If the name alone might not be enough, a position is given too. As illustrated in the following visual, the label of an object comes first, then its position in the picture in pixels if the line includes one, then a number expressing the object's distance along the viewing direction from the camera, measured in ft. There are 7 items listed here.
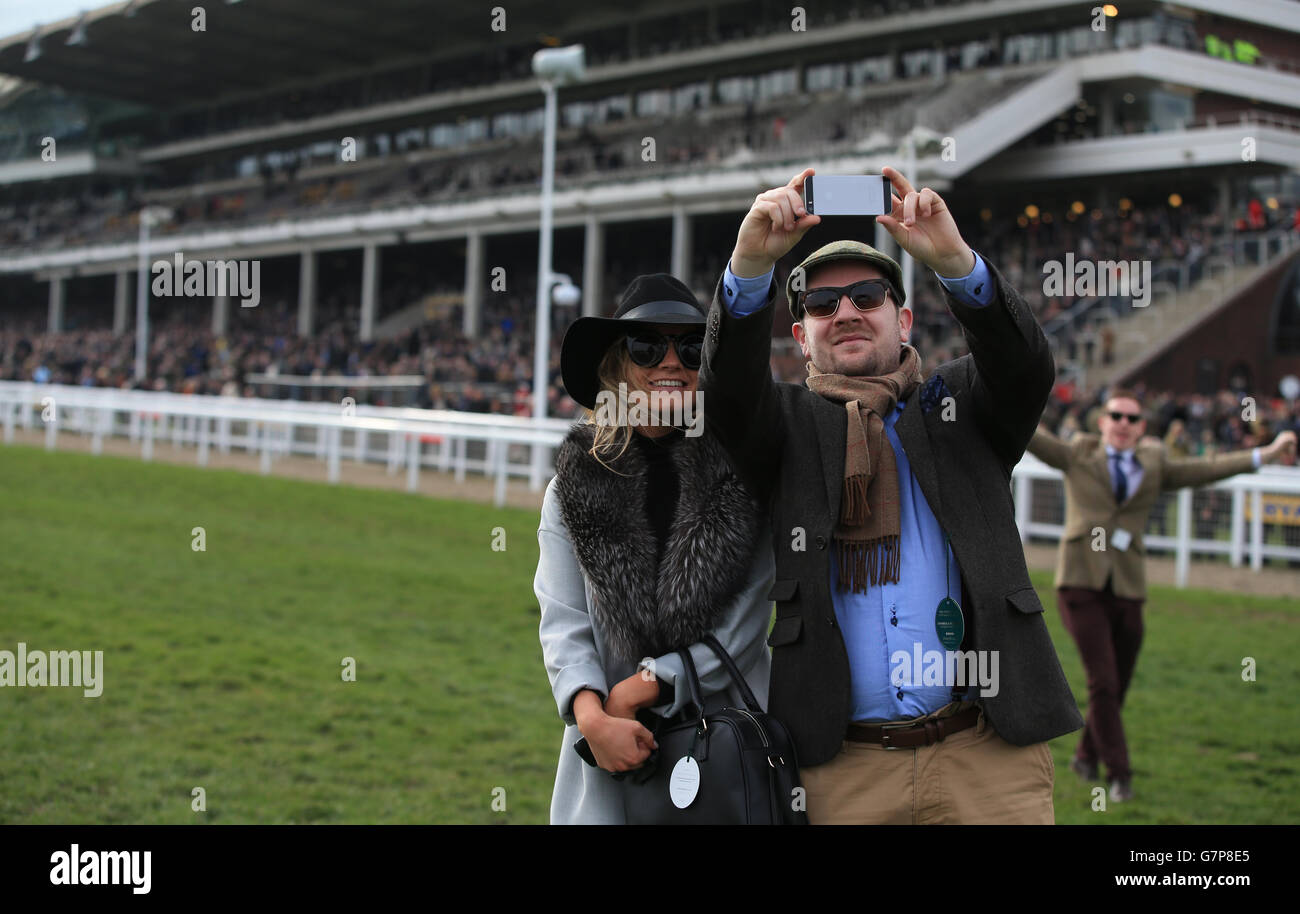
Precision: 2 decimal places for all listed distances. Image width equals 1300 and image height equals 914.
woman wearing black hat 9.30
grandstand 91.97
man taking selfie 8.70
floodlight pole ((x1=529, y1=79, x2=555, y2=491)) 65.36
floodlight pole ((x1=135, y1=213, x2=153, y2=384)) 119.15
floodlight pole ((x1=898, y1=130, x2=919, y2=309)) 69.04
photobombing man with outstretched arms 19.48
